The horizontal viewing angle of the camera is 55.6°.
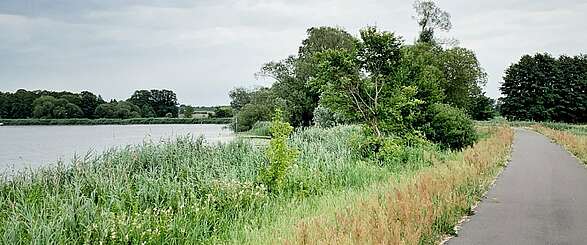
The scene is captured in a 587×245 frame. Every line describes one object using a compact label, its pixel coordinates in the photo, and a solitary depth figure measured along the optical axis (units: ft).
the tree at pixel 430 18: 182.19
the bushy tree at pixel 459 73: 169.37
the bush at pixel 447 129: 90.38
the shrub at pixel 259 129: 158.44
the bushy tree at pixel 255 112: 189.37
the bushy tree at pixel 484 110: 276.23
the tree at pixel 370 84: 70.38
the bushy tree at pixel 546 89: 272.72
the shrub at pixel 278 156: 40.91
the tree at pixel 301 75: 174.81
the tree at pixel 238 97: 274.57
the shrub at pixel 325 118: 135.91
